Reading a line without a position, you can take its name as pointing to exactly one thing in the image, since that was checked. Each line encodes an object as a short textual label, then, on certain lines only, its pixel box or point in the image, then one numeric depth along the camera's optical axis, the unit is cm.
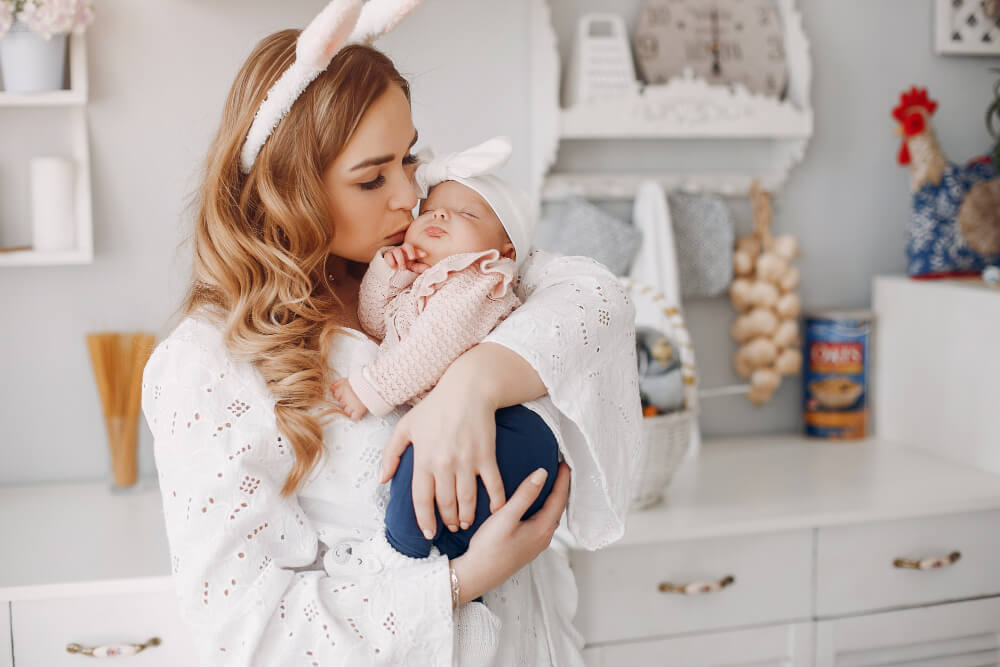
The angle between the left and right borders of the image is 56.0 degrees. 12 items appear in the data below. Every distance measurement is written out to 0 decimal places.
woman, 94
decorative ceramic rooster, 209
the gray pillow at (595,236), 198
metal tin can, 219
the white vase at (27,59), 166
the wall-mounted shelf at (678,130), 193
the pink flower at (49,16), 163
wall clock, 201
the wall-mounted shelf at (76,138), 168
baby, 98
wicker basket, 167
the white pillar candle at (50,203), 171
